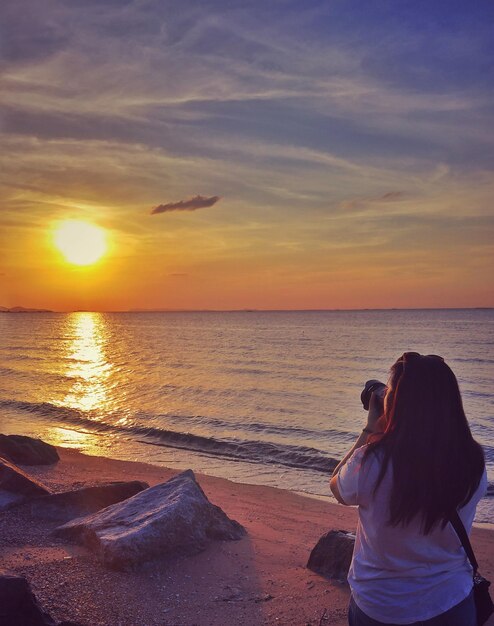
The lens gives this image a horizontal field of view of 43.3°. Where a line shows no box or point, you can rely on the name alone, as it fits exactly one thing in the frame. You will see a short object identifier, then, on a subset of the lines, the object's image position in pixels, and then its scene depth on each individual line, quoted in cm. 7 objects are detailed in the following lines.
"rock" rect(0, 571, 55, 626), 412
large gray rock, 630
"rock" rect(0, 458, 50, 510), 818
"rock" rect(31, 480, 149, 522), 787
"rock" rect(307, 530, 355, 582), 649
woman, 272
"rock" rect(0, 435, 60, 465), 1267
